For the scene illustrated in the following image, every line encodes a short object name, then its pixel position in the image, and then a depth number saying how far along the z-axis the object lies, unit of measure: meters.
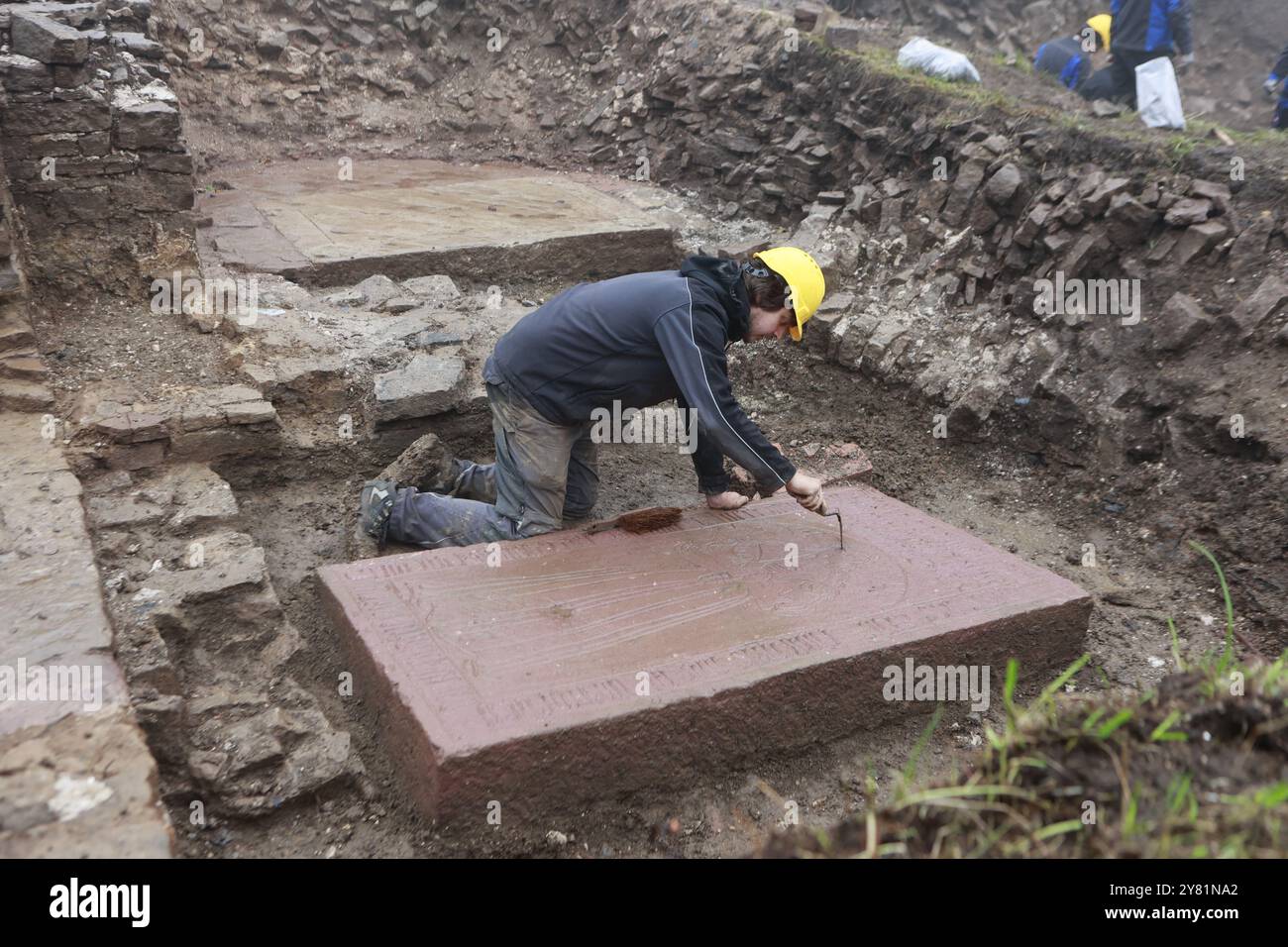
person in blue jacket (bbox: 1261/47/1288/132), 8.47
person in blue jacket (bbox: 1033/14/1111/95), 9.03
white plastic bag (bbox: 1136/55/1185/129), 6.55
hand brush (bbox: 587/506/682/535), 3.95
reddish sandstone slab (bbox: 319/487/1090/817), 2.94
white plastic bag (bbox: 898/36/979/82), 7.39
